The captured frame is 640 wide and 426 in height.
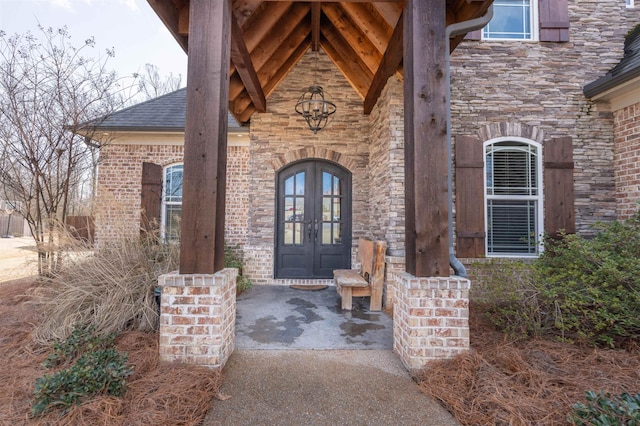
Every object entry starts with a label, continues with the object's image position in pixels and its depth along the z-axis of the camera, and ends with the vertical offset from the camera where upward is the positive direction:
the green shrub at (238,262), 4.82 -0.68
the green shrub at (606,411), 1.40 -0.94
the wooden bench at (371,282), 3.85 -0.78
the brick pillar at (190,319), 2.13 -0.71
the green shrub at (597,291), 2.44 -0.57
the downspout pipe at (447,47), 2.35 +1.60
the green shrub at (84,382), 1.71 -0.99
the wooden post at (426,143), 2.25 +0.65
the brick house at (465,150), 4.24 +1.23
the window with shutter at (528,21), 4.42 +3.20
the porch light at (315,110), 4.49 +1.87
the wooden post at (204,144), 2.19 +0.62
